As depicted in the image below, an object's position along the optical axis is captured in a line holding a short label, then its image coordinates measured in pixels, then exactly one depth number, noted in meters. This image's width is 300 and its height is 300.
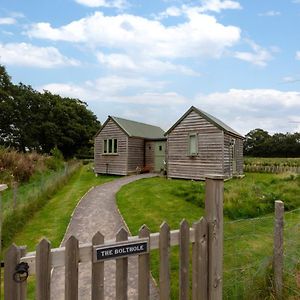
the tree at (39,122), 55.84
